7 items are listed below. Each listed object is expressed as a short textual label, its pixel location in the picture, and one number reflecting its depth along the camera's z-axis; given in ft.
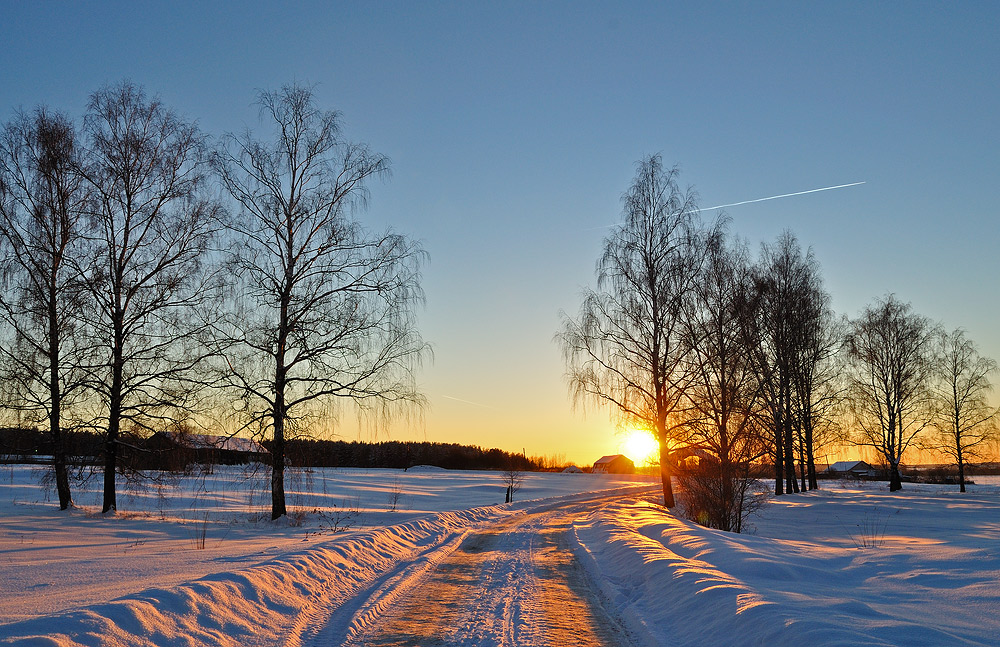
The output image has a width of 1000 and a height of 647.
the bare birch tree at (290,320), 63.31
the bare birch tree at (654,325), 79.61
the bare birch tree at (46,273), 64.54
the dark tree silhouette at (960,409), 136.44
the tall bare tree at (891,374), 125.80
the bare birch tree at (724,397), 57.31
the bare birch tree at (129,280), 66.49
